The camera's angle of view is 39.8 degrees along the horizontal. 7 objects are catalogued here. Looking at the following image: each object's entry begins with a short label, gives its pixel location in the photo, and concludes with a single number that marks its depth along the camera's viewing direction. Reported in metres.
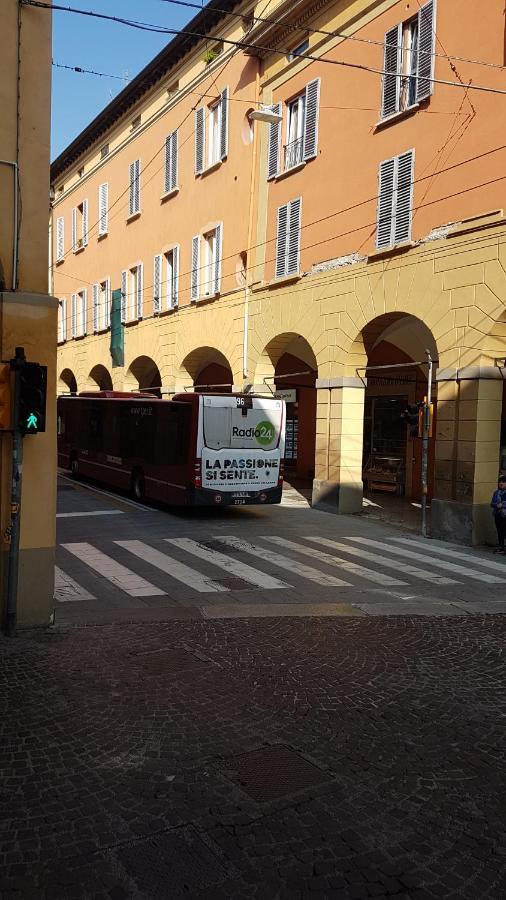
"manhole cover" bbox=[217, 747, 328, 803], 4.66
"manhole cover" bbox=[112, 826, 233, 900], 3.65
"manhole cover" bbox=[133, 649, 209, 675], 6.91
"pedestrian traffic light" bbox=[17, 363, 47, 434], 7.62
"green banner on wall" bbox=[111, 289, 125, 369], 30.56
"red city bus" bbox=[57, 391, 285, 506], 15.98
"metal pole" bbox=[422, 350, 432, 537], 14.77
